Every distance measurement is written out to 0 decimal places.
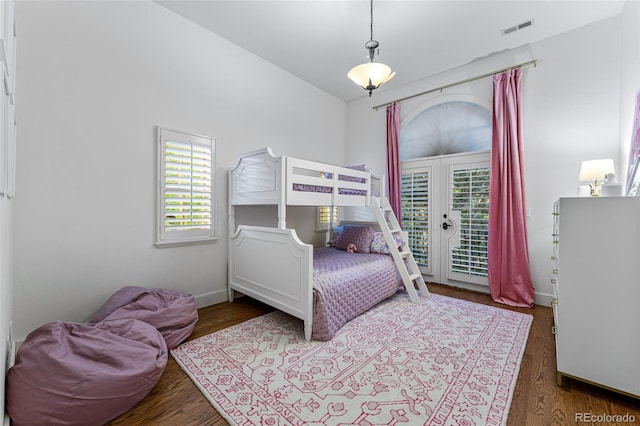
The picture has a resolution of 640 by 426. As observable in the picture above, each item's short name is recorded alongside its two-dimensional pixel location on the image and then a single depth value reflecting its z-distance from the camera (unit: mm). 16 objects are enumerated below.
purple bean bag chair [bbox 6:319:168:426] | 1333
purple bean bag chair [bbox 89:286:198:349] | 2092
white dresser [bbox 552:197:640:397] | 1561
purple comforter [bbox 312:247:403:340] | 2330
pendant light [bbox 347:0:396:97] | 2320
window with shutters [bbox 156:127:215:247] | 2736
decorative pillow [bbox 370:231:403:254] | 3613
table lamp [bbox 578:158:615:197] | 2478
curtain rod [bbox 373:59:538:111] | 3222
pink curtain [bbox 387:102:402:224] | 4281
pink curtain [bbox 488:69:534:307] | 3207
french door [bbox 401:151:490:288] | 3662
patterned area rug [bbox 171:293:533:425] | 1510
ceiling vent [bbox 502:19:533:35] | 2899
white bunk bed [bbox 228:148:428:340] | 2424
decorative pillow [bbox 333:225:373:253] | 3752
